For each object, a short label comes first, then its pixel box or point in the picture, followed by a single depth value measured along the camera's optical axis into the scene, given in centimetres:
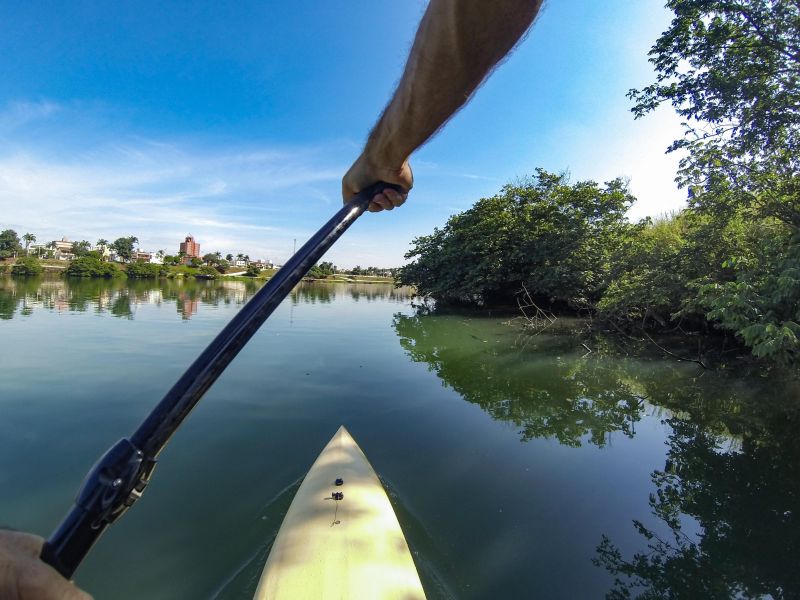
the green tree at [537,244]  2116
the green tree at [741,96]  872
